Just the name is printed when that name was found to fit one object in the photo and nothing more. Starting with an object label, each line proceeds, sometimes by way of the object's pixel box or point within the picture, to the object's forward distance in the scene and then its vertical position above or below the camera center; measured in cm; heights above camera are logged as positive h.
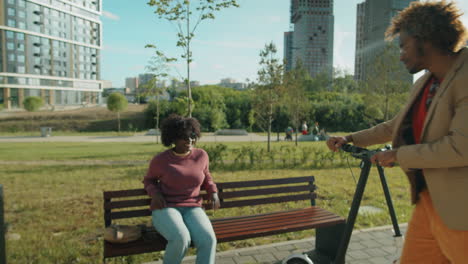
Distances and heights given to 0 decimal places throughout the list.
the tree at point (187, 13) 772 +206
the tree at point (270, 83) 1519 +110
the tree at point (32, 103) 3656 +29
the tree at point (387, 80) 1788 +154
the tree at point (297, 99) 2087 +57
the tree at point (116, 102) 3106 +41
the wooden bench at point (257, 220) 296 -113
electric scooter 229 -66
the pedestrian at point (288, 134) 2386 -174
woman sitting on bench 285 -76
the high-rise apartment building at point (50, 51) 6025 +1050
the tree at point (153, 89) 1441 +87
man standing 173 -11
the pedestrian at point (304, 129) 2633 -156
